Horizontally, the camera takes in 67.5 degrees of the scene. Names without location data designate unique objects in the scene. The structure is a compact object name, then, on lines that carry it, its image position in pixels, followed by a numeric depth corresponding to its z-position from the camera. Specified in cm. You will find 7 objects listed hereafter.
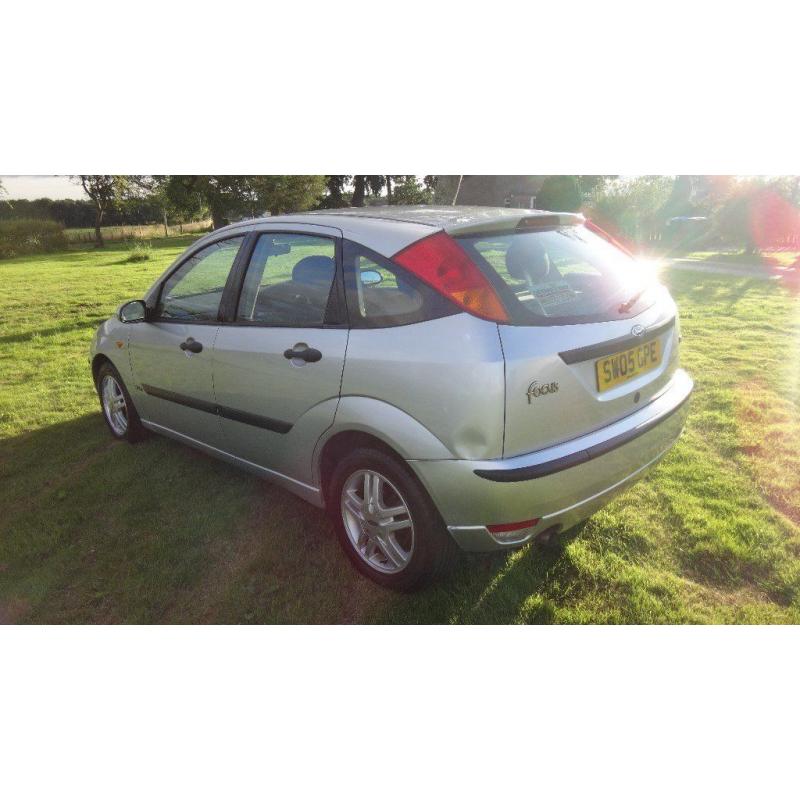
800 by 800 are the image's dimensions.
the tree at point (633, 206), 1903
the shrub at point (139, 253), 1952
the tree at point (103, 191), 2234
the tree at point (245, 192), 2066
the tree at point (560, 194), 2138
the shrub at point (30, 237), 1764
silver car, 221
